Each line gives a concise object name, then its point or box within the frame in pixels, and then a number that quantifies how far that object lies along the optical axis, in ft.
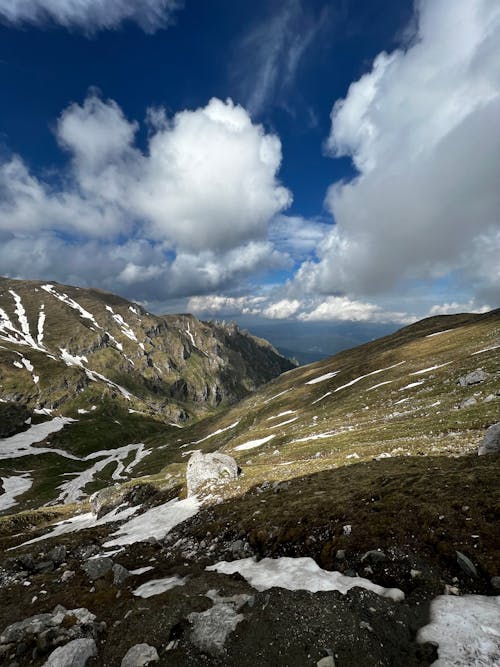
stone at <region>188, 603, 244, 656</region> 31.71
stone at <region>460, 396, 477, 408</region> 144.56
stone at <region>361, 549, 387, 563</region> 41.98
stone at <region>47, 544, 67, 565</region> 76.30
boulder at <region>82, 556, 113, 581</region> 57.82
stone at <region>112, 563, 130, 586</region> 53.26
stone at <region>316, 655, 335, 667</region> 26.53
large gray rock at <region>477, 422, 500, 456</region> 71.66
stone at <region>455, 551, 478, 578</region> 36.50
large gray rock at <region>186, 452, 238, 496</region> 118.21
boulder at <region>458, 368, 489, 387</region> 178.50
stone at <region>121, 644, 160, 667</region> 31.01
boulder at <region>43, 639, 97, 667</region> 32.53
